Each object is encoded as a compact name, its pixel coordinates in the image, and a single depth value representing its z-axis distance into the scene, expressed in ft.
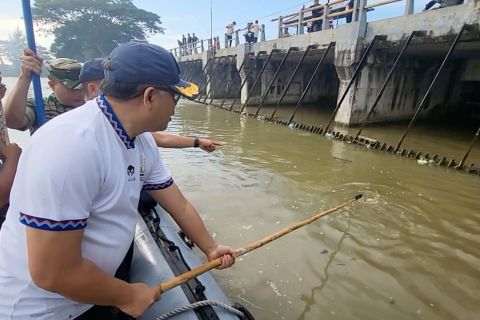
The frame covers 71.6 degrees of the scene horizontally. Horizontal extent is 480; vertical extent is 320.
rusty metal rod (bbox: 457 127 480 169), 22.07
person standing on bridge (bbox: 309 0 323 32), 43.48
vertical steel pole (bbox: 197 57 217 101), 73.02
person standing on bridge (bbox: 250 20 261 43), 55.46
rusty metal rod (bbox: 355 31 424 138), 28.41
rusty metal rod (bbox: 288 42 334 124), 37.13
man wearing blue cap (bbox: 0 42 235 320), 3.28
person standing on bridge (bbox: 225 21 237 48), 65.66
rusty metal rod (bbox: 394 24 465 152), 24.82
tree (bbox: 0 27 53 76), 295.48
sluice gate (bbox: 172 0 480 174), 26.94
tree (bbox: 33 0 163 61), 173.78
